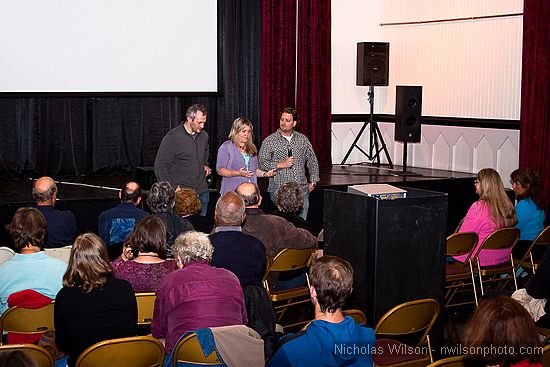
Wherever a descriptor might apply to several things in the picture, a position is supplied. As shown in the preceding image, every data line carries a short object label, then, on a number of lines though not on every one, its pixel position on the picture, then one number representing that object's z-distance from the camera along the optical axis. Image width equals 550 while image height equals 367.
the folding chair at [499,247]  5.95
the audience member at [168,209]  5.36
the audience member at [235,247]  4.36
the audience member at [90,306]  3.59
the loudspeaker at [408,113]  10.26
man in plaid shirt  7.56
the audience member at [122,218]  5.78
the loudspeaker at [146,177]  8.59
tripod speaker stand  11.19
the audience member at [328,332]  3.21
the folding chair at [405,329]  3.87
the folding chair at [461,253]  5.83
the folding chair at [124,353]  3.29
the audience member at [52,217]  5.62
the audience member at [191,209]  5.69
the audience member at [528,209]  6.67
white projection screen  9.03
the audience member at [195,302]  3.67
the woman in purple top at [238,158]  7.16
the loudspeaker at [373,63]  11.06
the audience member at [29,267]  4.30
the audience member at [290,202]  5.73
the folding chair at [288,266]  5.29
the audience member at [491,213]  6.18
